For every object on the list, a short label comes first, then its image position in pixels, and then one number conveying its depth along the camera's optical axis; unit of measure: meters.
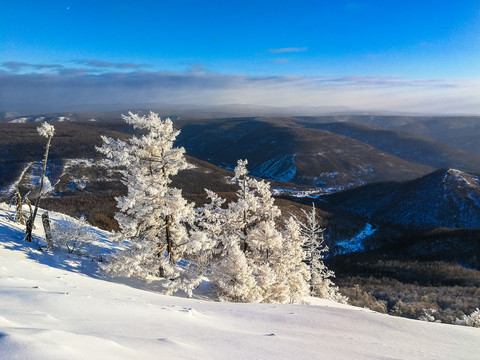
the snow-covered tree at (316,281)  31.33
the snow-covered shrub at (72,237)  16.80
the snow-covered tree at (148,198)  14.74
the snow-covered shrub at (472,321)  21.67
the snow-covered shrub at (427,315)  25.95
